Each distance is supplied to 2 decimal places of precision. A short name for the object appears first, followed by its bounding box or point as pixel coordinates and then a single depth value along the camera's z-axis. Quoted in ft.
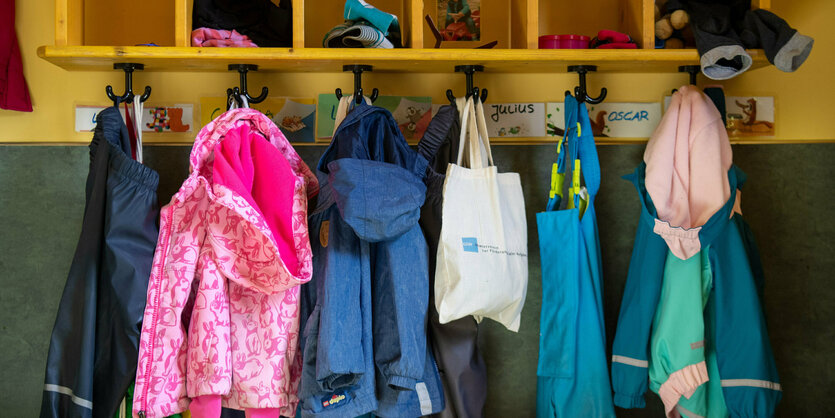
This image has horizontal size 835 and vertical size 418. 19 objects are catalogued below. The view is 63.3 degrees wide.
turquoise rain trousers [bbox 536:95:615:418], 5.48
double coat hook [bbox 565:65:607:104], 5.81
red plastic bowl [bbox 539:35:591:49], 5.69
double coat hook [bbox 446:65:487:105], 5.68
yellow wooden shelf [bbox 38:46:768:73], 5.31
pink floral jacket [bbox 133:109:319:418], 4.94
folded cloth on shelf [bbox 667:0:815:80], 5.31
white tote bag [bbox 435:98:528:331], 5.11
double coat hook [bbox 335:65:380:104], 5.68
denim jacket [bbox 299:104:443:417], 4.91
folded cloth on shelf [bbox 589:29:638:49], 5.61
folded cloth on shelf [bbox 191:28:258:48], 5.42
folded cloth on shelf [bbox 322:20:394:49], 5.35
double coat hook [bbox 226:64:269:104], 5.60
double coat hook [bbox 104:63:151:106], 5.60
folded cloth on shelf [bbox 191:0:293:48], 5.66
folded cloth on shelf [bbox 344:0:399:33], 5.44
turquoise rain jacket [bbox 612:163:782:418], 5.31
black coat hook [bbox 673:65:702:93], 5.99
